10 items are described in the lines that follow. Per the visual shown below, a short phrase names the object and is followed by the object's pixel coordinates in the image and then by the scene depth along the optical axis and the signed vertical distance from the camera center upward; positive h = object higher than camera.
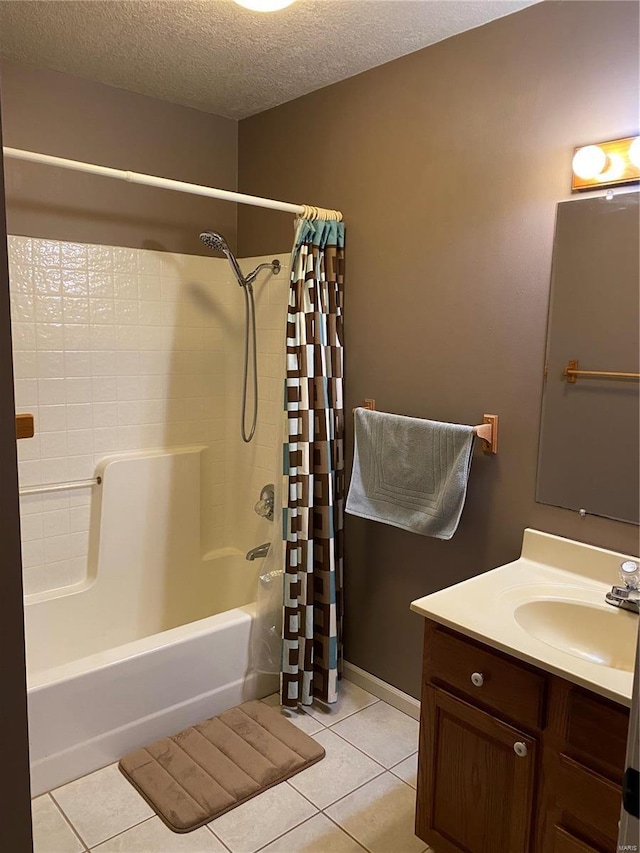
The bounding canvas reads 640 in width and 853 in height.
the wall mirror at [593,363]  1.80 -0.04
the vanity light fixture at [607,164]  1.74 +0.49
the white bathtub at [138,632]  2.15 -1.15
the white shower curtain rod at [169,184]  2.08 +0.51
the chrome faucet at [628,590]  1.70 -0.63
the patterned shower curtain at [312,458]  2.50 -0.45
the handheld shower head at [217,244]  2.75 +0.40
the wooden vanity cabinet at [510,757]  1.39 -0.95
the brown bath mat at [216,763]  2.06 -1.43
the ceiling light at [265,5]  1.89 +0.96
